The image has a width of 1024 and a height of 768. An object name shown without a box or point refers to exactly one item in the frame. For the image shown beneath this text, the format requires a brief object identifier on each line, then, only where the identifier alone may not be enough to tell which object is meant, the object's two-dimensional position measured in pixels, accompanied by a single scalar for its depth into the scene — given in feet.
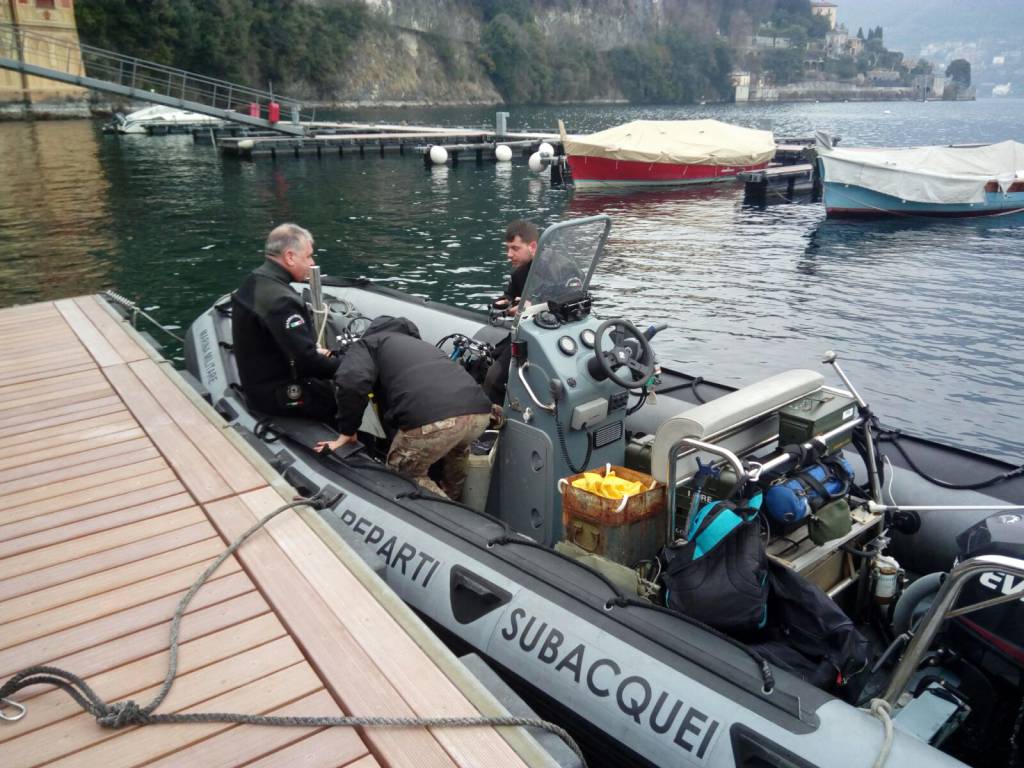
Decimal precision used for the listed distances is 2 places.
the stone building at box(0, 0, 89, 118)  158.92
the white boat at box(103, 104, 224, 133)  140.56
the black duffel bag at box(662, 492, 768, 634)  11.03
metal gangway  93.04
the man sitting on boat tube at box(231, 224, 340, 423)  16.44
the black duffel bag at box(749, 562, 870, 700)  10.96
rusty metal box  12.95
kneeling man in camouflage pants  14.96
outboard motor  9.78
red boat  87.86
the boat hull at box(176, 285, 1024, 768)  9.51
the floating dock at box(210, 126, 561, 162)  110.22
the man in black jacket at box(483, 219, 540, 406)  17.58
